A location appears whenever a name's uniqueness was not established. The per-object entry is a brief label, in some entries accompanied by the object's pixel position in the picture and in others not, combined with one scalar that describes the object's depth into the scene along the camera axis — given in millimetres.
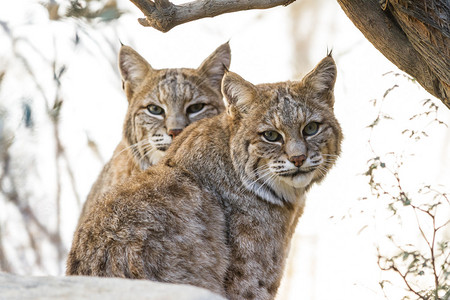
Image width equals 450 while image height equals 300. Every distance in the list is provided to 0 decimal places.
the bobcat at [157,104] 14109
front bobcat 9789
